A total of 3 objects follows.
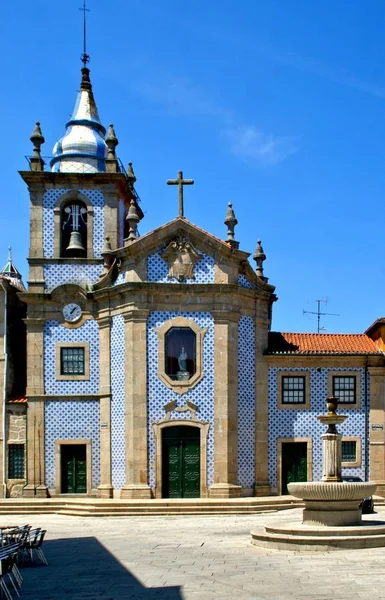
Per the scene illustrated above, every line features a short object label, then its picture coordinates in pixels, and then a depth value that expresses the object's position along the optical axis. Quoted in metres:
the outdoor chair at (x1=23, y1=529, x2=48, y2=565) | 15.43
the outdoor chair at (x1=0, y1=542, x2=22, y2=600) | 11.99
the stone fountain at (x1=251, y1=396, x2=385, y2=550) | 16.48
